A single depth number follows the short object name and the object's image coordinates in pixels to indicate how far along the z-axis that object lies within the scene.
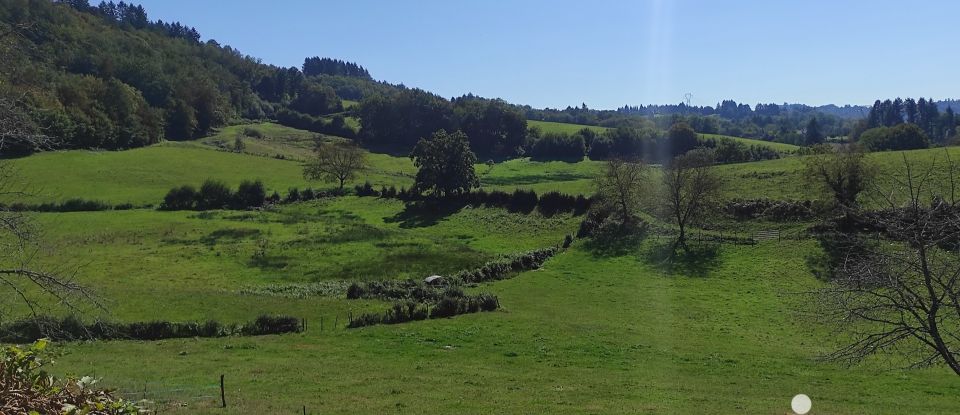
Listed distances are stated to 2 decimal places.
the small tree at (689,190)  66.19
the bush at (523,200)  88.31
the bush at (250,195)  95.94
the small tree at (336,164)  112.69
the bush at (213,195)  93.19
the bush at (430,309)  38.88
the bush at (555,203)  84.19
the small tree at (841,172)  62.62
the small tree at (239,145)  142.94
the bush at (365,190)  105.50
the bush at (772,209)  67.75
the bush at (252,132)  170.38
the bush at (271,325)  36.44
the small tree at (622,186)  72.44
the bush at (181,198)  90.56
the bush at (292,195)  101.12
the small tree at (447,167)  96.38
